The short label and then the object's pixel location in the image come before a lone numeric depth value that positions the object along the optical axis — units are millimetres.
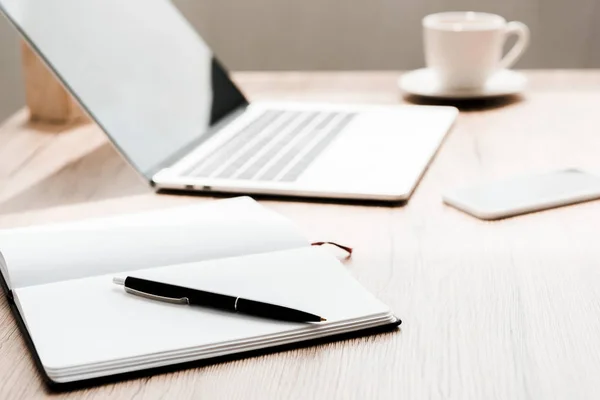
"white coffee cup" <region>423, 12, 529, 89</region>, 1385
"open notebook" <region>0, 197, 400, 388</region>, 820
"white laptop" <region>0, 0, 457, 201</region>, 1118
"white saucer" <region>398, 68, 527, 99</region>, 1403
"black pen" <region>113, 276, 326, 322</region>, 844
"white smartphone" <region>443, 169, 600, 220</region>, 1048
